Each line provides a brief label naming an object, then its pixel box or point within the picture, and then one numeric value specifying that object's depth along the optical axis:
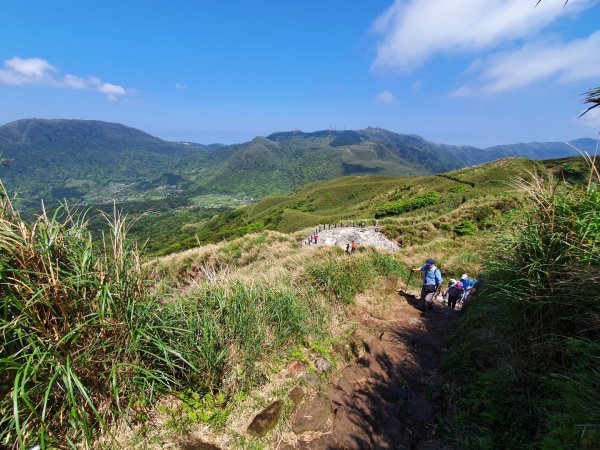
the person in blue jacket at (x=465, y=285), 10.46
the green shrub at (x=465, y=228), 23.35
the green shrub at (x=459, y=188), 49.44
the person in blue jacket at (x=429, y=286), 8.69
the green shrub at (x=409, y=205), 45.91
